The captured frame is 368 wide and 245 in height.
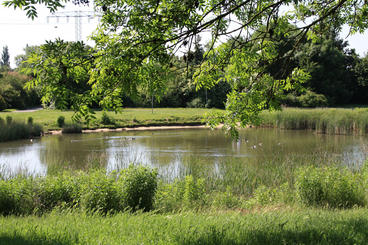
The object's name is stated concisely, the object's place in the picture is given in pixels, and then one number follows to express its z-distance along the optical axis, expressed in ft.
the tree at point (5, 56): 506.48
